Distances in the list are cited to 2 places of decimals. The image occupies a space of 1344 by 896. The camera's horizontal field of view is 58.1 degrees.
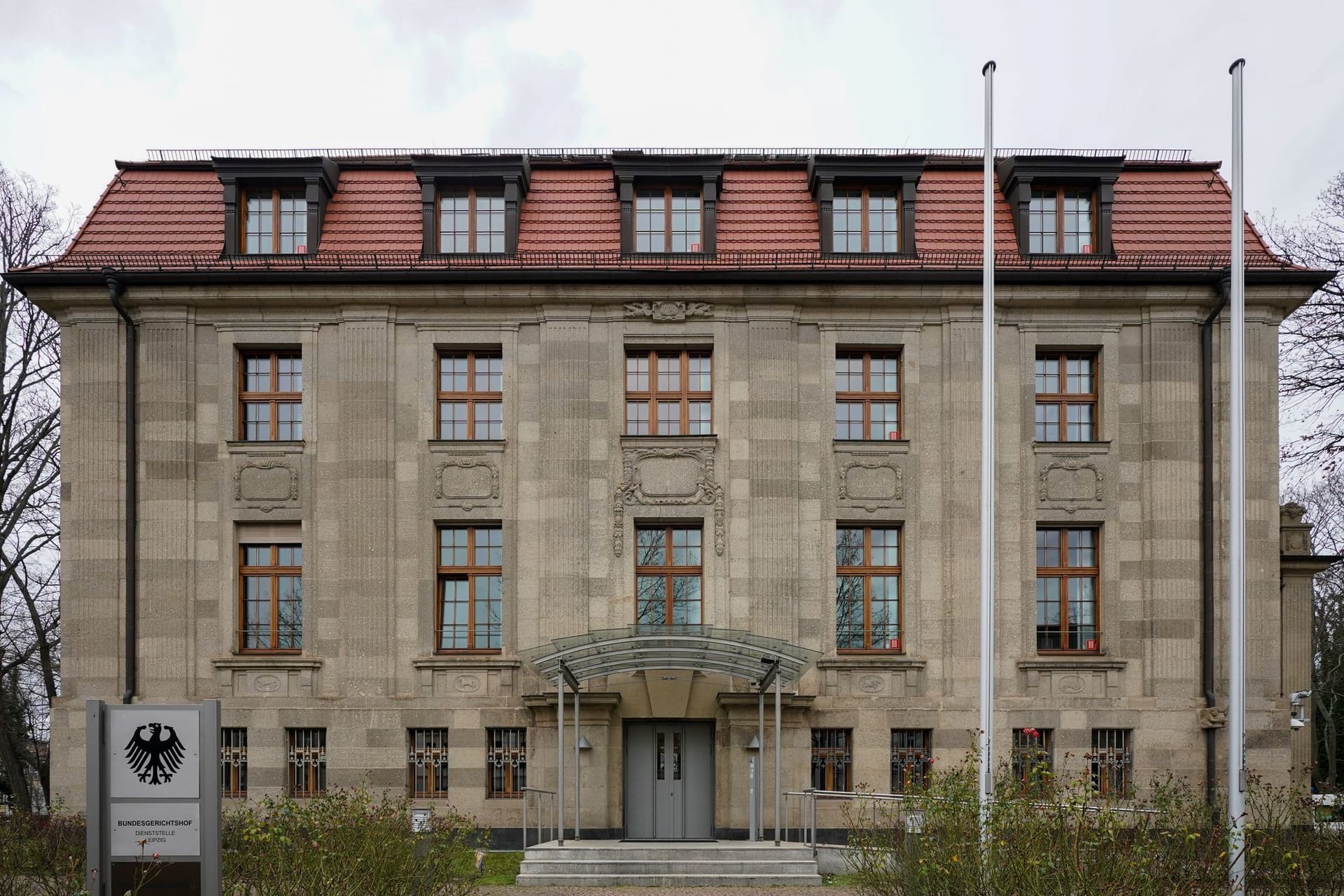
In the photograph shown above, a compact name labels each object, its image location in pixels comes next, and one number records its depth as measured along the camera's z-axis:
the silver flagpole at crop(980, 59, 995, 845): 15.56
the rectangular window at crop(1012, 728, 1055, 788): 21.78
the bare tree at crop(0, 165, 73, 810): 27.72
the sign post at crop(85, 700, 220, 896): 11.37
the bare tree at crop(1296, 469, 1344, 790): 37.97
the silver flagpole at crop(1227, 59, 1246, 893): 14.99
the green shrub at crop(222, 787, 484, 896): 11.67
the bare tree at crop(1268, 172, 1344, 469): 25.23
